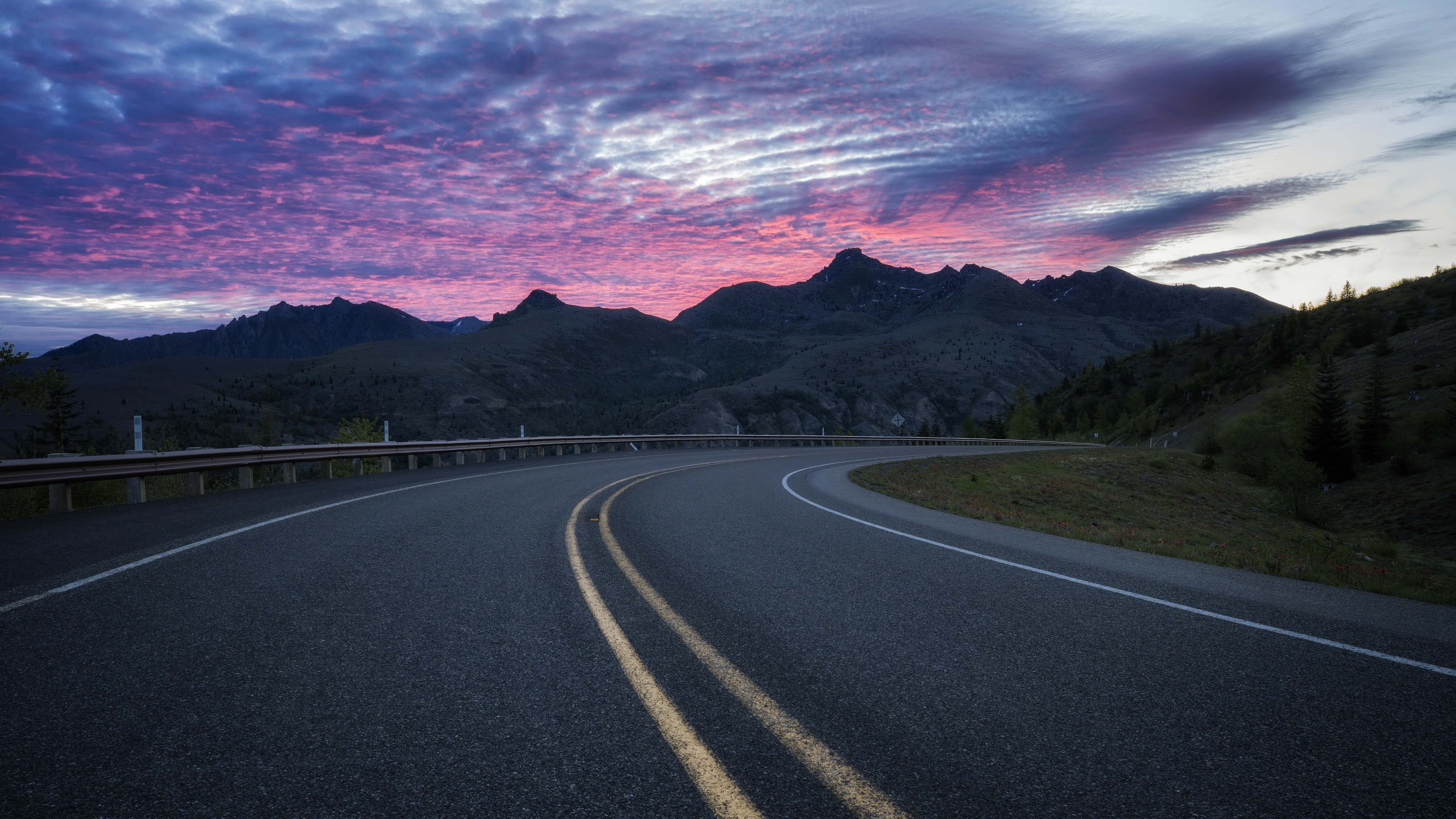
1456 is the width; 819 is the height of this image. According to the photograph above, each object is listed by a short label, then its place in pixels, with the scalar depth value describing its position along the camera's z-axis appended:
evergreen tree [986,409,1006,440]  116.06
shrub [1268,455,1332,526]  29.81
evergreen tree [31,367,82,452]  57.34
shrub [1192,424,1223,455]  51.72
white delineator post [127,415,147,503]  12.66
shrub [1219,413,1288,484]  40.94
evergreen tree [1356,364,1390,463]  41.94
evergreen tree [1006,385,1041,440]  99.62
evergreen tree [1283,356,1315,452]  44.88
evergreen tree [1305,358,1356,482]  41.72
